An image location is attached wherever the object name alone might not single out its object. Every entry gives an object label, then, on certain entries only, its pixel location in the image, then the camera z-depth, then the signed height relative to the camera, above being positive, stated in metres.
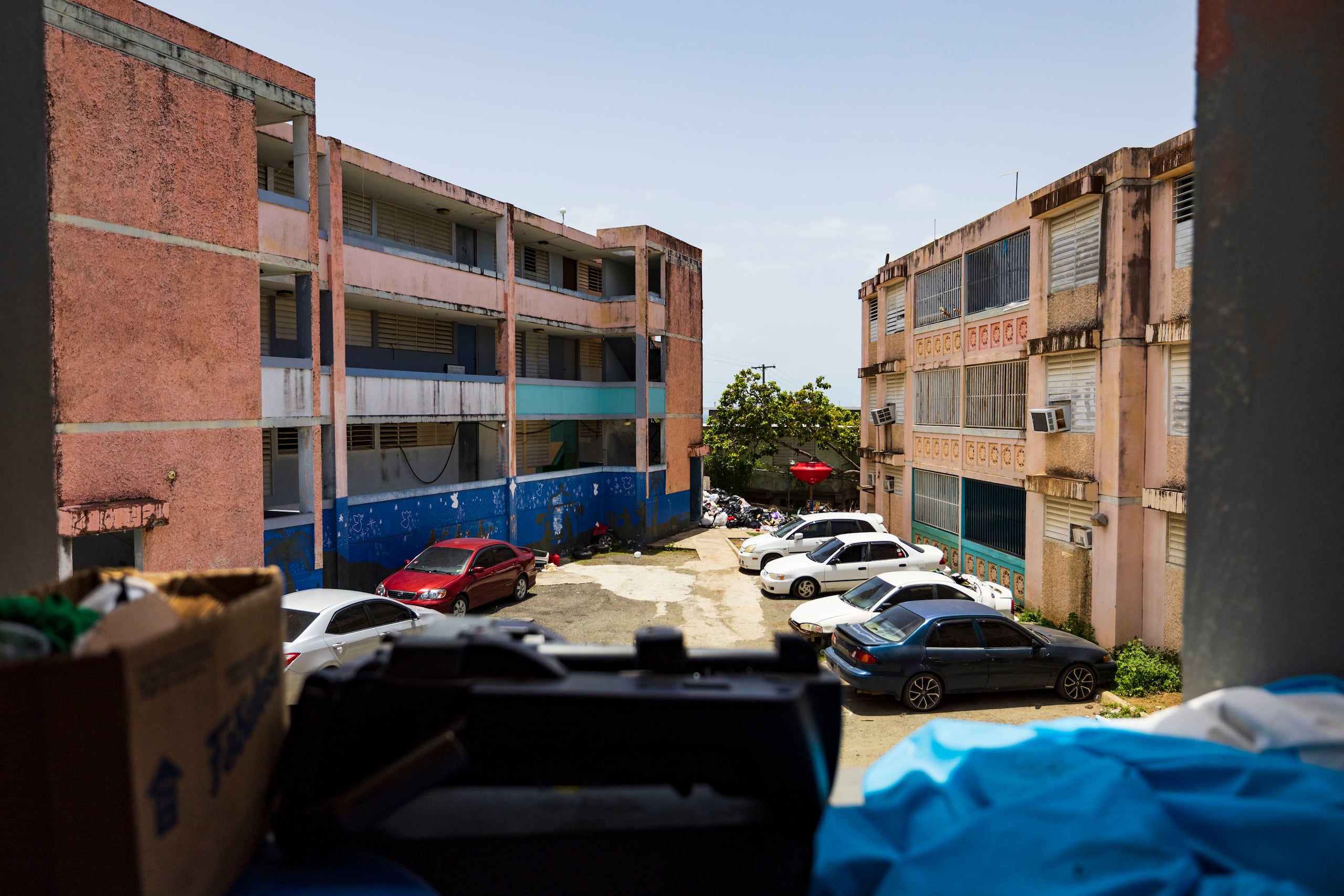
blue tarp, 1.75 -0.96
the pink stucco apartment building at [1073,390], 12.40 +0.61
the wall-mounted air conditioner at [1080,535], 13.70 -1.98
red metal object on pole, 27.70 -1.72
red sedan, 14.41 -2.93
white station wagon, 19.38 -2.73
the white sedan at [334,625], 9.36 -2.55
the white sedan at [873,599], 12.62 -2.91
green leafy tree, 31.41 -0.11
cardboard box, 1.46 -0.67
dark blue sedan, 10.55 -3.20
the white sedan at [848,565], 16.91 -3.04
